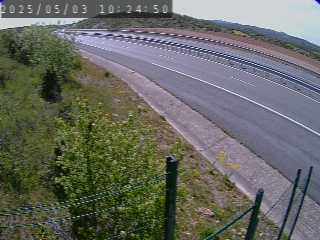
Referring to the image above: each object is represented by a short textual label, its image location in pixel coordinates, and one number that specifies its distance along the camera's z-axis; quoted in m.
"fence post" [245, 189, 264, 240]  4.46
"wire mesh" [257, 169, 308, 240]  7.25
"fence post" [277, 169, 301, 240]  5.91
